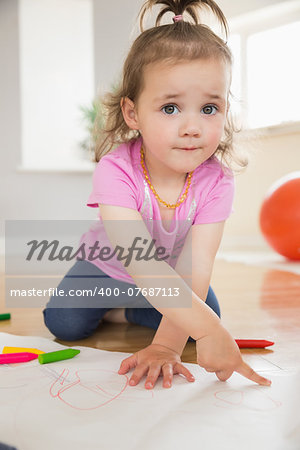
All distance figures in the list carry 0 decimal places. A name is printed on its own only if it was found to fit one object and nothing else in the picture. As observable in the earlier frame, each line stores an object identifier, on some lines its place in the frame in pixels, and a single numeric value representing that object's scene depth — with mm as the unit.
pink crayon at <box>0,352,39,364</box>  699
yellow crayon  754
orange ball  2111
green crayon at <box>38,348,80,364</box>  699
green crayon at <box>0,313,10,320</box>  1046
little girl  631
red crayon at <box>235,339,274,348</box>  818
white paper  456
